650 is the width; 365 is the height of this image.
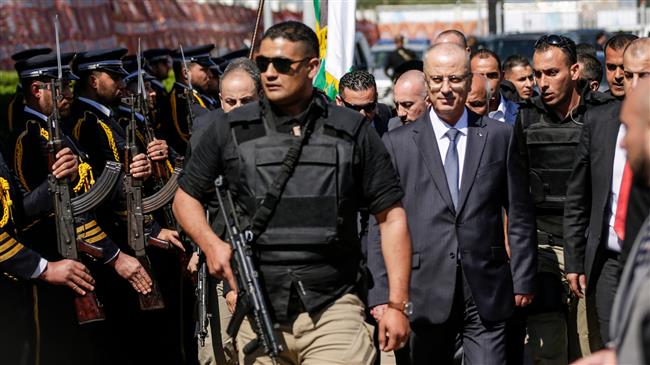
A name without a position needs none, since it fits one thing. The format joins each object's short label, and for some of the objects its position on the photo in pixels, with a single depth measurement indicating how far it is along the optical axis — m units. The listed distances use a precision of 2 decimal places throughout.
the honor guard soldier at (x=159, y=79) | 11.20
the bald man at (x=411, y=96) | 7.98
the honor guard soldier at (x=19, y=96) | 8.20
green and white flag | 10.32
